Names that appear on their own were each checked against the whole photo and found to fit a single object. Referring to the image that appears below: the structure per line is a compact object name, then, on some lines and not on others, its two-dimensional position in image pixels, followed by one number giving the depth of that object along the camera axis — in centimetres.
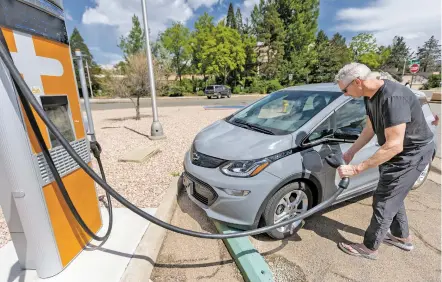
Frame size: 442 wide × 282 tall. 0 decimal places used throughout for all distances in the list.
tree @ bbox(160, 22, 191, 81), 3622
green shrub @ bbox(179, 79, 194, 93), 3684
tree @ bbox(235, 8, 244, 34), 4384
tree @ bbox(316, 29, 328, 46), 4180
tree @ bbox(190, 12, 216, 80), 3365
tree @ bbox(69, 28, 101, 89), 3906
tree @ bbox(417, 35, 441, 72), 8269
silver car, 234
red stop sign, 1431
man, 190
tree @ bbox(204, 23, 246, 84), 3356
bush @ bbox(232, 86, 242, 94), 3697
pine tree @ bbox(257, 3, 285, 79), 3681
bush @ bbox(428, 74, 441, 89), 4150
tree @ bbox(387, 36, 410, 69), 6865
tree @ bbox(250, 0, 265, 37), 3884
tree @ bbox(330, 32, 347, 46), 4456
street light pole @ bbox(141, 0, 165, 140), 604
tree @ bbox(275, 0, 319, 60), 3756
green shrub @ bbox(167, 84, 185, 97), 3475
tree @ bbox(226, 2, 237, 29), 4438
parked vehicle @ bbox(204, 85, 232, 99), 2919
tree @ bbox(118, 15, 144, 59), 3788
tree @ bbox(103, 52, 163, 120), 993
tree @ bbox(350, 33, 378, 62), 4506
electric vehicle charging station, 157
